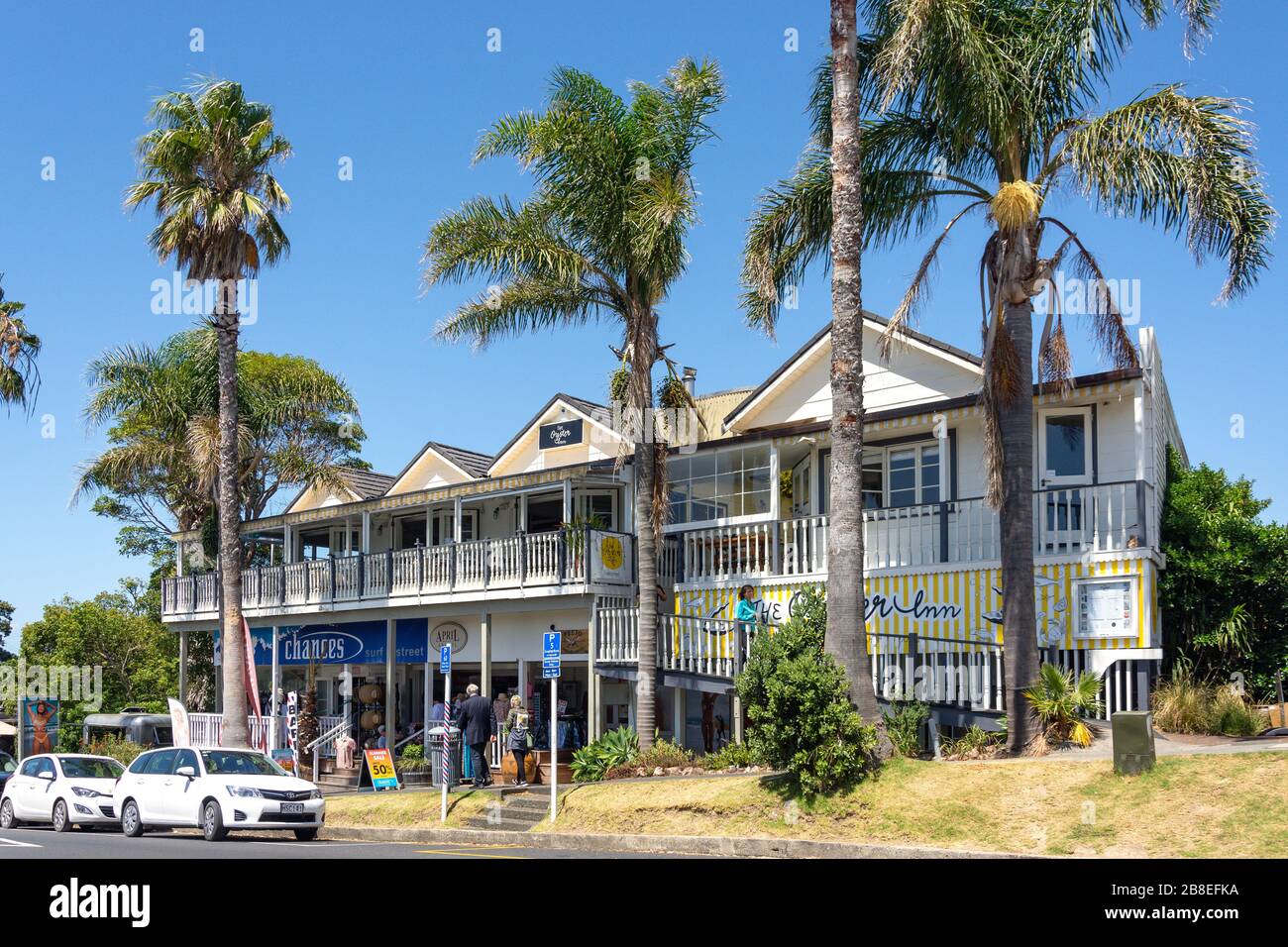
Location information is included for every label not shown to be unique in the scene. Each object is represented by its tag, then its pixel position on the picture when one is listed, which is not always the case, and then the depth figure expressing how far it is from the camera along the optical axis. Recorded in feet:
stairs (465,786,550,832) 61.11
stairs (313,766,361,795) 82.79
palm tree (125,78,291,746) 84.17
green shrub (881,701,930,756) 56.29
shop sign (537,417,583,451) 94.73
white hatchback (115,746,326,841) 59.82
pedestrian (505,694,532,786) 70.74
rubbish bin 71.00
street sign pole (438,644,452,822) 64.90
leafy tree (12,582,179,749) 141.79
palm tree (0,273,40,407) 93.81
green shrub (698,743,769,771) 61.16
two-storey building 62.39
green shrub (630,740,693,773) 64.59
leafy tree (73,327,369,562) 100.83
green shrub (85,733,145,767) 106.83
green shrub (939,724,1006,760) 55.67
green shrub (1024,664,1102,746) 53.21
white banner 94.84
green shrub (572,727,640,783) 66.33
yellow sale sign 75.00
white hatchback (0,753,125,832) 68.80
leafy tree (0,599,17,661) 211.00
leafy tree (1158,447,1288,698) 66.59
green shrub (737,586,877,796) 50.14
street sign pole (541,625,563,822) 58.75
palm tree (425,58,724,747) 66.59
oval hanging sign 91.86
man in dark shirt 68.95
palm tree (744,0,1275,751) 52.49
